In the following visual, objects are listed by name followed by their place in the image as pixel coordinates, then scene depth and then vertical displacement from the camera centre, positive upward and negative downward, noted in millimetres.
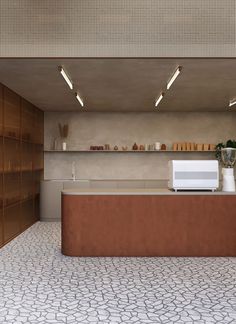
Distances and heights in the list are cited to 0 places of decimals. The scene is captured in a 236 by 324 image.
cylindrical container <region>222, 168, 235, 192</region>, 6164 -282
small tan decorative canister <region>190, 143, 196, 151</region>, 10211 +357
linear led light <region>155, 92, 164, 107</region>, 8000 +1298
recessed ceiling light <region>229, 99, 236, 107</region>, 8744 +1296
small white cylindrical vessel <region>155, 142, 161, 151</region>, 10164 +387
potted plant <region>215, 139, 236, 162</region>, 9961 +393
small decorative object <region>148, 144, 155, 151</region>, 10248 +366
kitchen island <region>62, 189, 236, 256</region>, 6051 -947
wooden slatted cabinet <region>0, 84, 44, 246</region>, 6888 -12
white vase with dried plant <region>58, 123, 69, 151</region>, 10180 +789
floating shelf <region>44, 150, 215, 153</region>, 10227 +273
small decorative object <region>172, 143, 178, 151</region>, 10203 +361
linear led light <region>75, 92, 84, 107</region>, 8020 +1327
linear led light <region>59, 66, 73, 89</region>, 5797 +1321
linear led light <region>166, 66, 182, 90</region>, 5820 +1304
